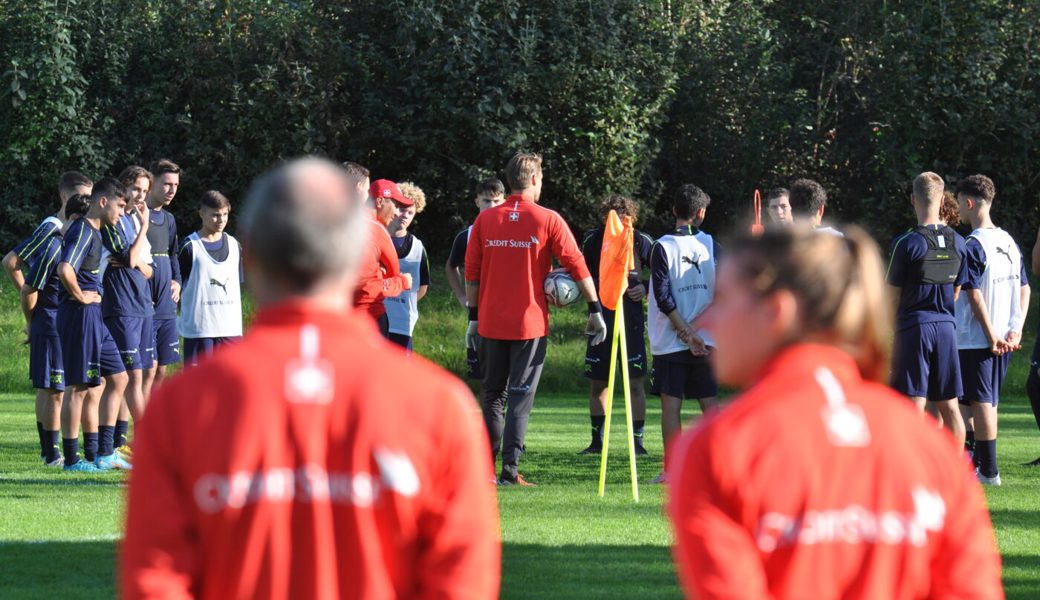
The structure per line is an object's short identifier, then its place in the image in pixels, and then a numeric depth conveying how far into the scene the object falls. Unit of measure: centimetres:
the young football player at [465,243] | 2517
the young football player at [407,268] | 2453
